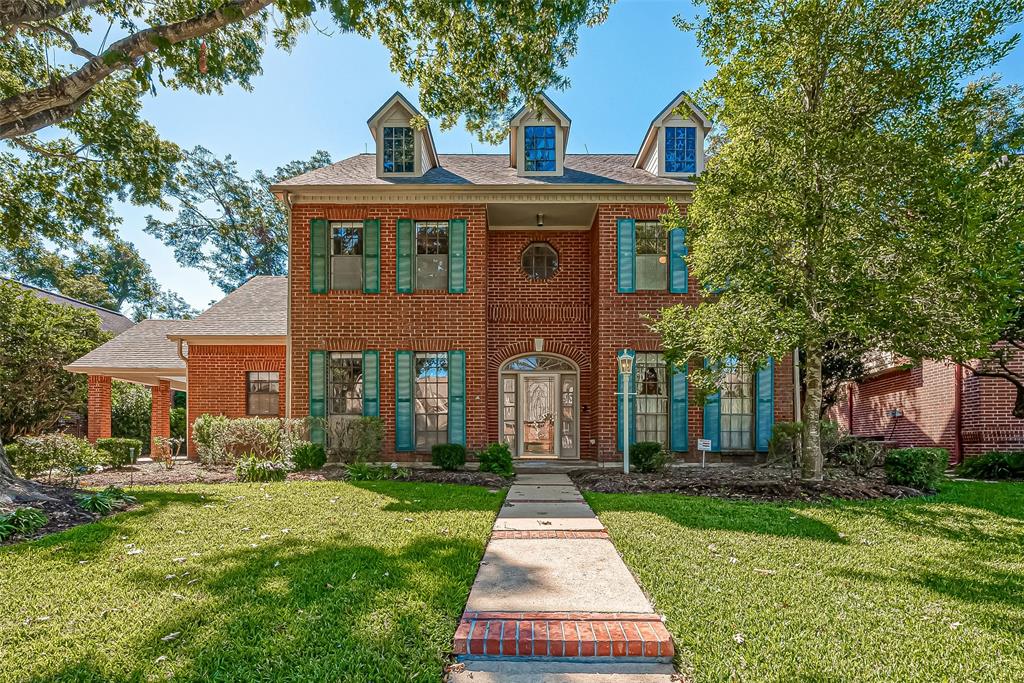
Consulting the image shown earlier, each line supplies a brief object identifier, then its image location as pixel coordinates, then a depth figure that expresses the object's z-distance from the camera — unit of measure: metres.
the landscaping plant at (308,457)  9.71
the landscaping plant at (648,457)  9.82
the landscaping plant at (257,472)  8.86
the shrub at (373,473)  8.95
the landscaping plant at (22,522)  5.03
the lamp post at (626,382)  9.70
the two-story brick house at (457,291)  10.95
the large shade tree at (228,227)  28.23
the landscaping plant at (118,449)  11.57
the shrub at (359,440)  10.30
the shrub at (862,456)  9.56
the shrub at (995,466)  9.87
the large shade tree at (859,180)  6.30
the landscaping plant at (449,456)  9.98
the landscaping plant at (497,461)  9.68
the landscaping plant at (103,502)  6.03
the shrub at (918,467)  7.96
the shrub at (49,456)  8.51
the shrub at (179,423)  18.31
